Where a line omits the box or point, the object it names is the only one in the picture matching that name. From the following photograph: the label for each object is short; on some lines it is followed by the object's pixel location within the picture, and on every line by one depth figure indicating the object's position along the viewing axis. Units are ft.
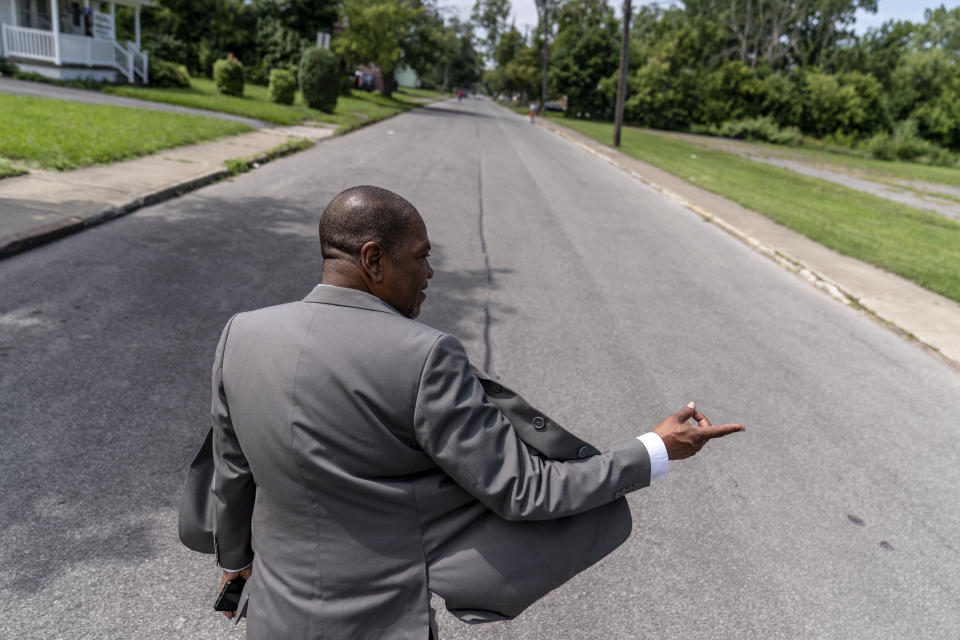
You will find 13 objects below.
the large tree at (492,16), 389.80
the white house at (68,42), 80.02
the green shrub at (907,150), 152.66
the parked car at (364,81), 179.08
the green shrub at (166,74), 90.68
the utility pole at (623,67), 97.82
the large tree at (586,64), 202.69
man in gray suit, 5.16
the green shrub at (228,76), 90.33
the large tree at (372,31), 126.93
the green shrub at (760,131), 168.25
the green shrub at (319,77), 89.81
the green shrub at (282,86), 91.50
